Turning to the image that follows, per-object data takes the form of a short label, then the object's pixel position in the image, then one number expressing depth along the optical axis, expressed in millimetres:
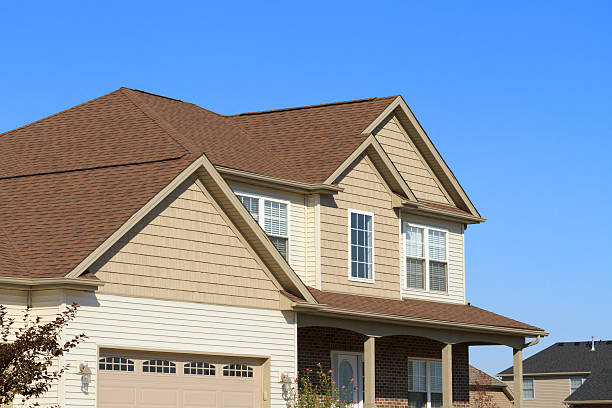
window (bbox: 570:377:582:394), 76500
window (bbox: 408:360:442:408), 31828
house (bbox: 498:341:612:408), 76250
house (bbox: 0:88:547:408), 21406
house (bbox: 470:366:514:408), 59494
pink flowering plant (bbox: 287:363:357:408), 24828
